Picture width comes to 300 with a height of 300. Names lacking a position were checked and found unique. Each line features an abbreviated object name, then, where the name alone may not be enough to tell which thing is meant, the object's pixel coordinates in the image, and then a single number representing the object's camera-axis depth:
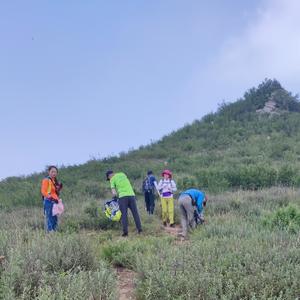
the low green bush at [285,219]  7.55
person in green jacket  10.06
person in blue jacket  9.77
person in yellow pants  11.70
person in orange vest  9.34
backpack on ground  10.30
